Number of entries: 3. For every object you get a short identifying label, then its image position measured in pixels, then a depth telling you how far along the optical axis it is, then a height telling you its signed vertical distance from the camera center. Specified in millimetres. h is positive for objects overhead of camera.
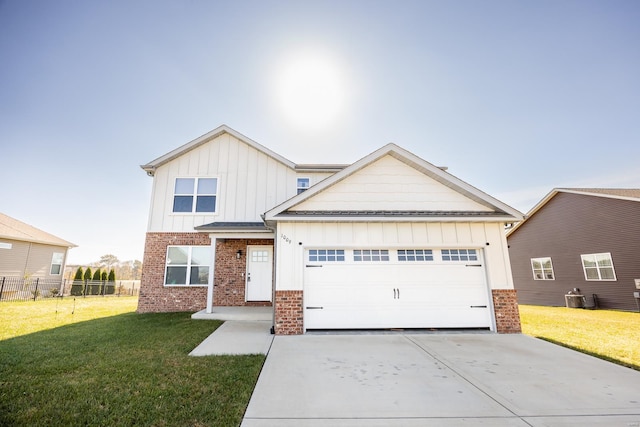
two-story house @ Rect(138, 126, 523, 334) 7277 +497
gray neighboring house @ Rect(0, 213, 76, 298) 16016 +1482
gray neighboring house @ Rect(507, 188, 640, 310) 12438 +965
